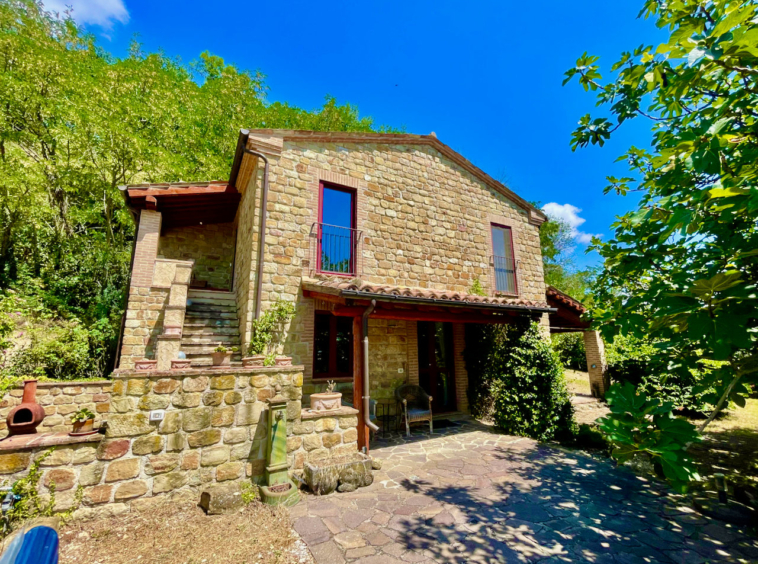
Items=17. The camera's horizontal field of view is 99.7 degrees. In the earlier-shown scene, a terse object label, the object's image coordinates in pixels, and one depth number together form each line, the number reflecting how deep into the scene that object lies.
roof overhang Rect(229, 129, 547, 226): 7.02
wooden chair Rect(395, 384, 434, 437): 7.06
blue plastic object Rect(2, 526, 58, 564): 1.04
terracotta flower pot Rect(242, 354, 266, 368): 4.72
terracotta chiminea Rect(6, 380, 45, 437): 3.63
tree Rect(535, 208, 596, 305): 25.84
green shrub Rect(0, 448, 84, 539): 3.13
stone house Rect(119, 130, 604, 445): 6.64
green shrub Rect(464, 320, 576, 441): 7.09
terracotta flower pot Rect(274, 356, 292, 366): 4.75
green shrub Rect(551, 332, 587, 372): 17.99
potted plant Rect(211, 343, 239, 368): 5.84
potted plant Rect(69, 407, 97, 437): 3.66
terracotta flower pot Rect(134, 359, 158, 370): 3.97
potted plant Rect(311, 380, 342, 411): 5.06
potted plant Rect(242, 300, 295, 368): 6.18
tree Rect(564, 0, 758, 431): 1.92
